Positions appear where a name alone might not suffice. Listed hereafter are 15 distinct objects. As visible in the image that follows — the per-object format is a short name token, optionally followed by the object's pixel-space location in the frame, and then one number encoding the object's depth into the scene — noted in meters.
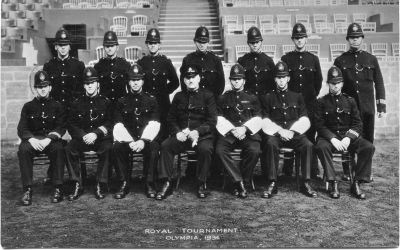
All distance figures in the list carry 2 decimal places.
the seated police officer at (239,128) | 4.82
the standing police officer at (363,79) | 5.22
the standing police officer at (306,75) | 5.32
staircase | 13.44
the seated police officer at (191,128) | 4.82
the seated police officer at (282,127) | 4.82
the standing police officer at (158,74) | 5.48
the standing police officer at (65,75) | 5.36
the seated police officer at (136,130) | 4.82
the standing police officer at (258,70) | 5.34
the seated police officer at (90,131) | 4.82
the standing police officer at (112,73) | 5.41
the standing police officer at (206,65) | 5.37
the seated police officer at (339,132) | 4.76
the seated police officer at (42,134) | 4.73
